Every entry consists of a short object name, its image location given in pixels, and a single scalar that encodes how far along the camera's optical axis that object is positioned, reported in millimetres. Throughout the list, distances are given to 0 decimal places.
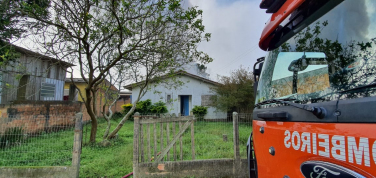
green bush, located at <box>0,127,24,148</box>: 4367
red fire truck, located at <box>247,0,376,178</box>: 1056
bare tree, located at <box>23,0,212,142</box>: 5344
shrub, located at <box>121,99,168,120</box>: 14105
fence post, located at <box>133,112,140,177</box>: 4098
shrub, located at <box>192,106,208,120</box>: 14086
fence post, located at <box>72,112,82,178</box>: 4055
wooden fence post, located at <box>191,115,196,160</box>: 4480
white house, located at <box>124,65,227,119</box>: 15297
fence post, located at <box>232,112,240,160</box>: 4418
